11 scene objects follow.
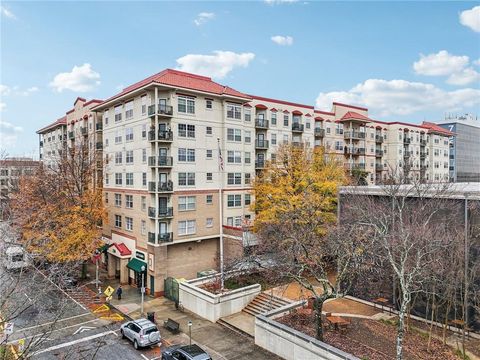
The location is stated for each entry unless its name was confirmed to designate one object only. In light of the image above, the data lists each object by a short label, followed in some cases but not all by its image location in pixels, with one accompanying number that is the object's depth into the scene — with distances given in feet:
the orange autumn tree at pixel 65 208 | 108.68
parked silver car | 74.65
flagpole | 91.34
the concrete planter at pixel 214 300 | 89.30
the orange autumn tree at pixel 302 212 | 69.72
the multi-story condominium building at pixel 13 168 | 181.37
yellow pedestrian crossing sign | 91.55
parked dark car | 64.75
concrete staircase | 90.22
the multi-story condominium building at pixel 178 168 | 111.86
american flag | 94.21
